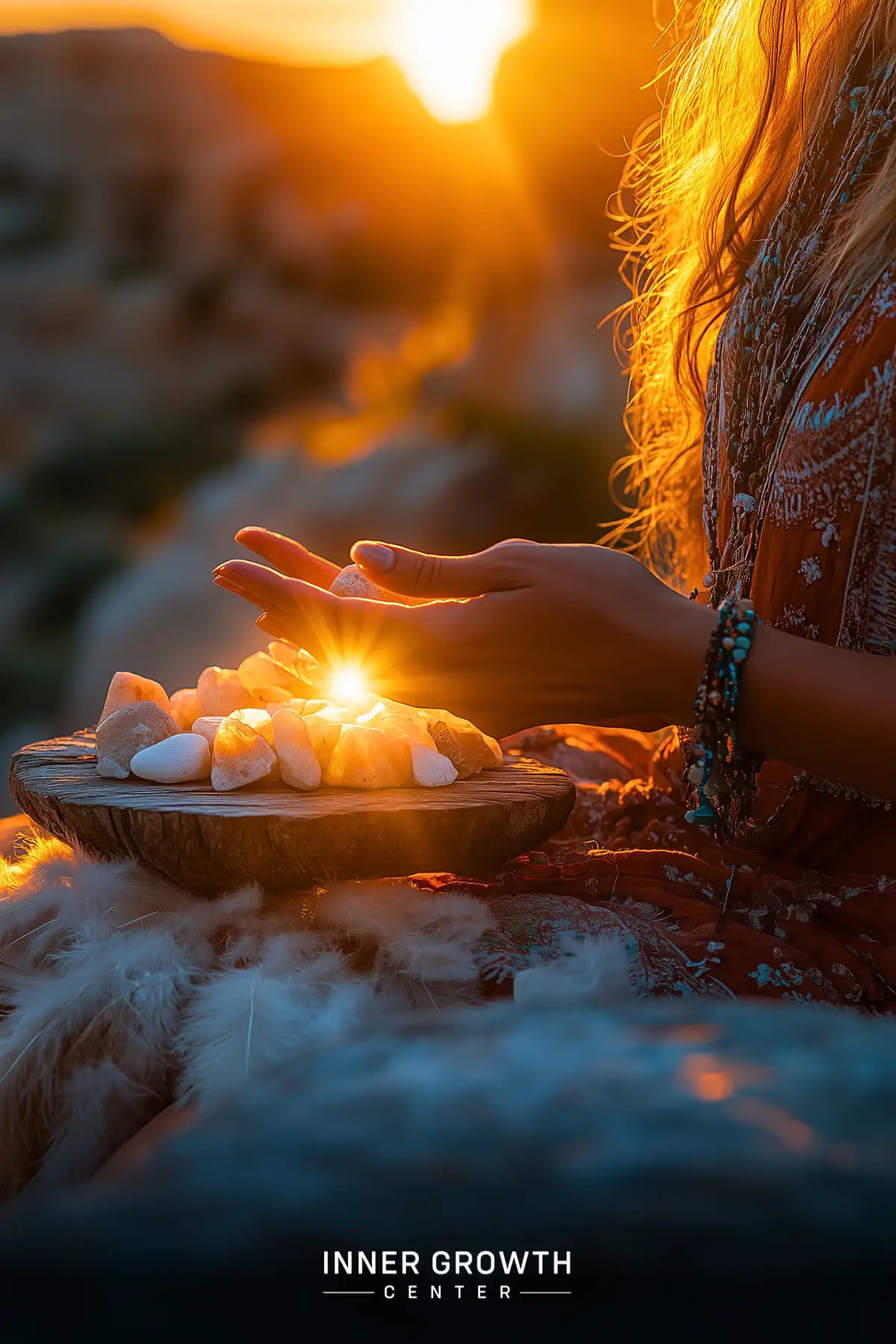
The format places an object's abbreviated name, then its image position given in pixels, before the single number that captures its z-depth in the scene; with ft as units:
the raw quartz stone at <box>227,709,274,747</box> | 4.44
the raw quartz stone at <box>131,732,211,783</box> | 4.40
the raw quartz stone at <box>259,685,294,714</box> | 4.74
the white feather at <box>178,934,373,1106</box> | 4.02
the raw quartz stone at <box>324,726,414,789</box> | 4.38
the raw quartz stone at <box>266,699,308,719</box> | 4.59
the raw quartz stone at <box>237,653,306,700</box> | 4.76
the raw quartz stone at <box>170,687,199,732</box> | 4.68
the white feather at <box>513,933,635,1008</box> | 4.12
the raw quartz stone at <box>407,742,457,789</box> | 4.41
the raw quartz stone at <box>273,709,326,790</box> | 4.38
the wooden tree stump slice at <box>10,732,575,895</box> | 4.22
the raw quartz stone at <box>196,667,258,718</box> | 4.68
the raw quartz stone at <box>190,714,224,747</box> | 4.48
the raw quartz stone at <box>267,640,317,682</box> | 4.73
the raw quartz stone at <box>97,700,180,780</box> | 4.46
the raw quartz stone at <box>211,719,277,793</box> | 4.36
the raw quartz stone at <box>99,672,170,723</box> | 4.65
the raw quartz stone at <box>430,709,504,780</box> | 4.53
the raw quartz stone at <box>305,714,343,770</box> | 4.41
